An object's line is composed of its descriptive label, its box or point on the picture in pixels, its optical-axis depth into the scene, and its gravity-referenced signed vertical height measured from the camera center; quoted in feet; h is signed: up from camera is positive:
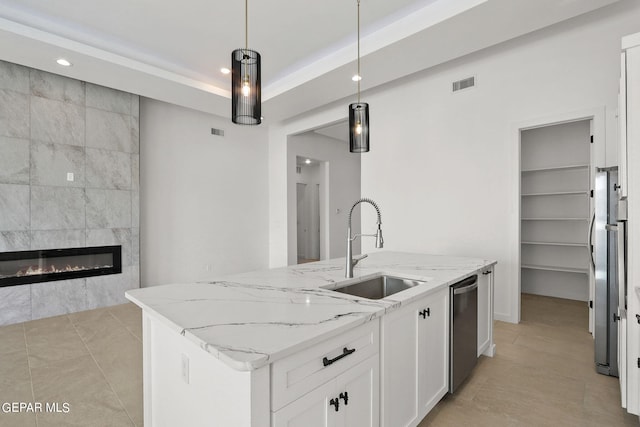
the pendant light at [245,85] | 6.47 +2.67
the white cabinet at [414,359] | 4.83 -2.58
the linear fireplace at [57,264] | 12.16 -2.16
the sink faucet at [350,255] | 6.53 -0.91
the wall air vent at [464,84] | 13.02 +5.43
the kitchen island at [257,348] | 3.16 -1.60
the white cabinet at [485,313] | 8.23 -2.79
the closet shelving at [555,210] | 14.69 +0.05
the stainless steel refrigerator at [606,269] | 7.50 -1.41
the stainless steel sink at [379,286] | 6.79 -1.69
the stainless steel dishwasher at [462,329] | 6.58 -2.65
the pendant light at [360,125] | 8.97 +2.50
